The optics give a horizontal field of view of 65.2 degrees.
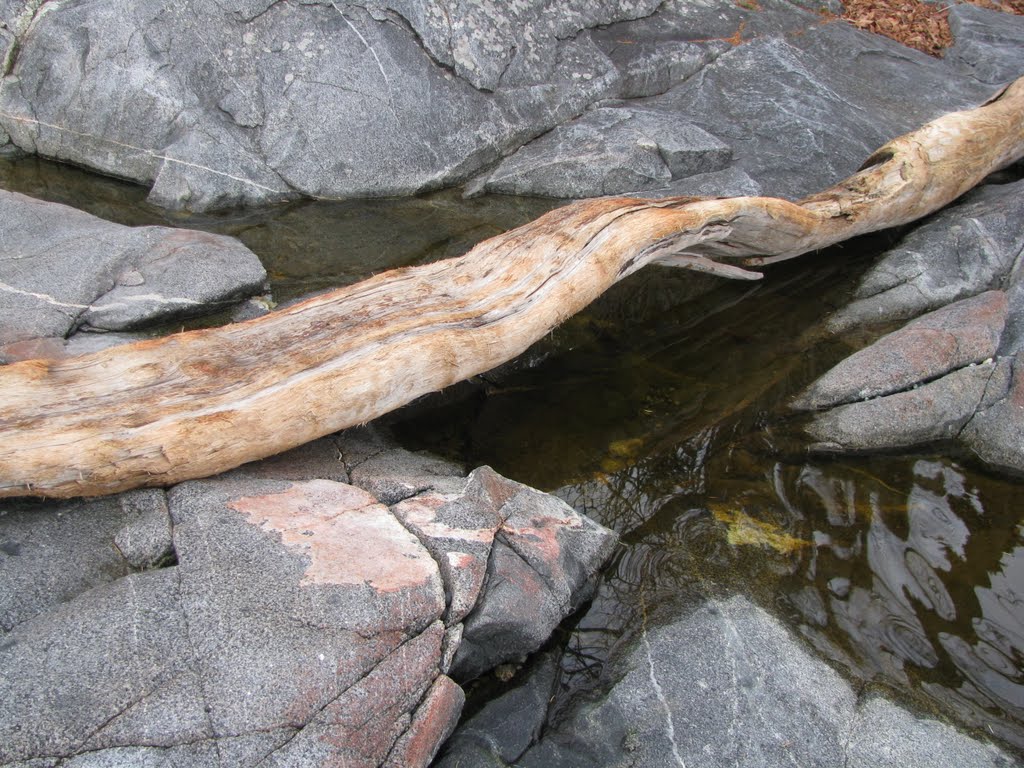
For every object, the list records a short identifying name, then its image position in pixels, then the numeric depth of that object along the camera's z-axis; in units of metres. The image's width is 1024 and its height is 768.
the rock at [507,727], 2.77
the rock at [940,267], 5.41
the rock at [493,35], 6.89
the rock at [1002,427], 4.35
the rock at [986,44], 8.26
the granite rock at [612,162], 6.60
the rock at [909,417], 4.41
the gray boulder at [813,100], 6.80
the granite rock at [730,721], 2.79
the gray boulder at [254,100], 6.46
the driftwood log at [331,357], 3.08
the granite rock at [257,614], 2.35
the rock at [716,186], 6.41
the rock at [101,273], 4.49
